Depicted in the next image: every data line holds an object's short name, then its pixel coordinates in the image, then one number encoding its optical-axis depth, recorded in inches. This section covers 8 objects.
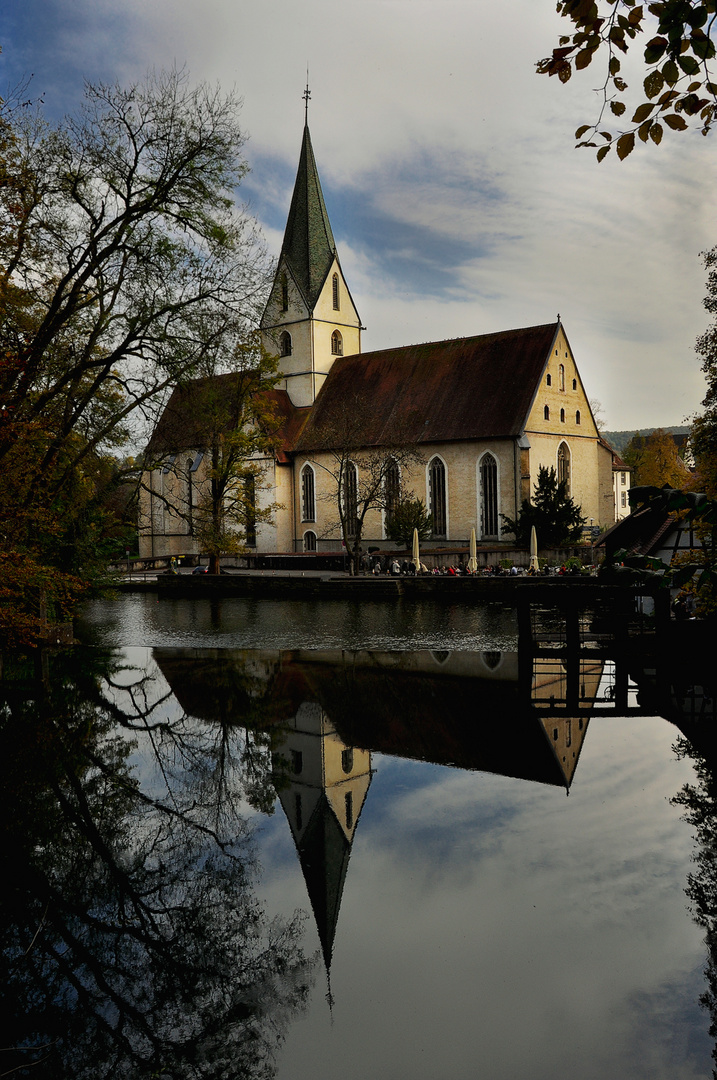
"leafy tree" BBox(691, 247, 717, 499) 544.2
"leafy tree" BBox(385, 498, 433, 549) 1571.1
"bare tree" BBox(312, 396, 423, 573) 1492.4
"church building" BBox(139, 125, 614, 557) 1705.2
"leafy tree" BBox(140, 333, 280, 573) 713.6
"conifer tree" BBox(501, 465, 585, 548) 1465.3
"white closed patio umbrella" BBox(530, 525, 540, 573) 1249.4
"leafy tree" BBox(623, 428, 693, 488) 2586.1
